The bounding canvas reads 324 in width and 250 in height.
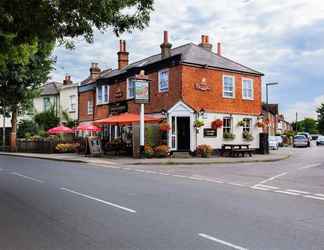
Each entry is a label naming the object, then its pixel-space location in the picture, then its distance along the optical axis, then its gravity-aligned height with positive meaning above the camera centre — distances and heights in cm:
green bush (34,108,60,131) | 4941 +259
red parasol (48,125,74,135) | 3687 +104
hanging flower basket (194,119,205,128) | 2908 +125
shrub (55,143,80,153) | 3644 -44
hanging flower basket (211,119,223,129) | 3045 +125
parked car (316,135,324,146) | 6683 +18
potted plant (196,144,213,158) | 2902 -53
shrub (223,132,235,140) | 3159 +45
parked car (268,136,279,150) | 4675 -8
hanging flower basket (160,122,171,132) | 2802 +97
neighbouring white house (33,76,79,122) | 4668 +503
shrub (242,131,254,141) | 3297 +46
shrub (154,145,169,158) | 2762 -53
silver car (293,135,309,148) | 5709 +15
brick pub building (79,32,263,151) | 2962 +341
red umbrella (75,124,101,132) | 3308 +107
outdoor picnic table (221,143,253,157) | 2958 -46
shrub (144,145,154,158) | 2733 -58
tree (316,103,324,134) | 10562 +556
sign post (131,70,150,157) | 2766 +308
